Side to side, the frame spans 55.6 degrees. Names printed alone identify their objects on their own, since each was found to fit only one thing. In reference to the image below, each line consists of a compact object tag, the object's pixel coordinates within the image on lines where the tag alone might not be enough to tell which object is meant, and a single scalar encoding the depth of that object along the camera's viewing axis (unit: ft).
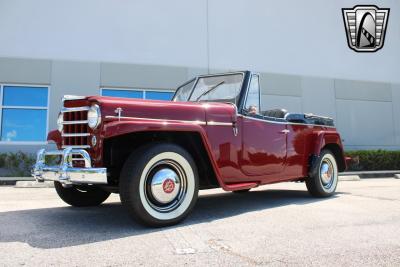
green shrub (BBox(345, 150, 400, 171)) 42.73
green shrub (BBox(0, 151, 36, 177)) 34.06
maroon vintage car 11.53
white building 37.83
